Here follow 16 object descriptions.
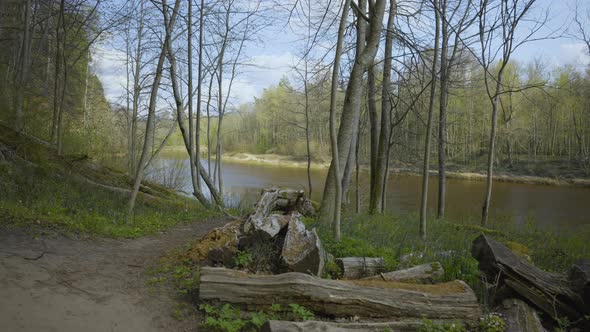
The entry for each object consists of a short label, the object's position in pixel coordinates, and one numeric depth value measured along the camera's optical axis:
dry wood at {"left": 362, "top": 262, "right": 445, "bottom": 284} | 4.23
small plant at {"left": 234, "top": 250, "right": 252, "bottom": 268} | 4.51
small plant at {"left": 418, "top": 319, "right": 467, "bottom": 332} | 3.28
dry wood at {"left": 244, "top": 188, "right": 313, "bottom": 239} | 4.99
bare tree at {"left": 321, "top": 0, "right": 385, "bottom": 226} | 6.47
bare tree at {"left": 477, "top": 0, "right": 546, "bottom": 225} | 11.08
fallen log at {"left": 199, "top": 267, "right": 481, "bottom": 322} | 3.54
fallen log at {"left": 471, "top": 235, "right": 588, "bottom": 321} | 3.83
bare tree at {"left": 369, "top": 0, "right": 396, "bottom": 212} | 11.94
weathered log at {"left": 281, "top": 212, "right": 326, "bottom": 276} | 4.27
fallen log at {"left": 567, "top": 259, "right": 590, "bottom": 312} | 3.70
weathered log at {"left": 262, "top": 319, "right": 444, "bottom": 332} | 2.99
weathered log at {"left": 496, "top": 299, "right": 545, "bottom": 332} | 3.48
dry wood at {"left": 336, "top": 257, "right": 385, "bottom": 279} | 4.54
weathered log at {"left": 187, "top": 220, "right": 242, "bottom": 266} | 4.81
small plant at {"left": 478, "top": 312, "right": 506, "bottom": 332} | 3.43
